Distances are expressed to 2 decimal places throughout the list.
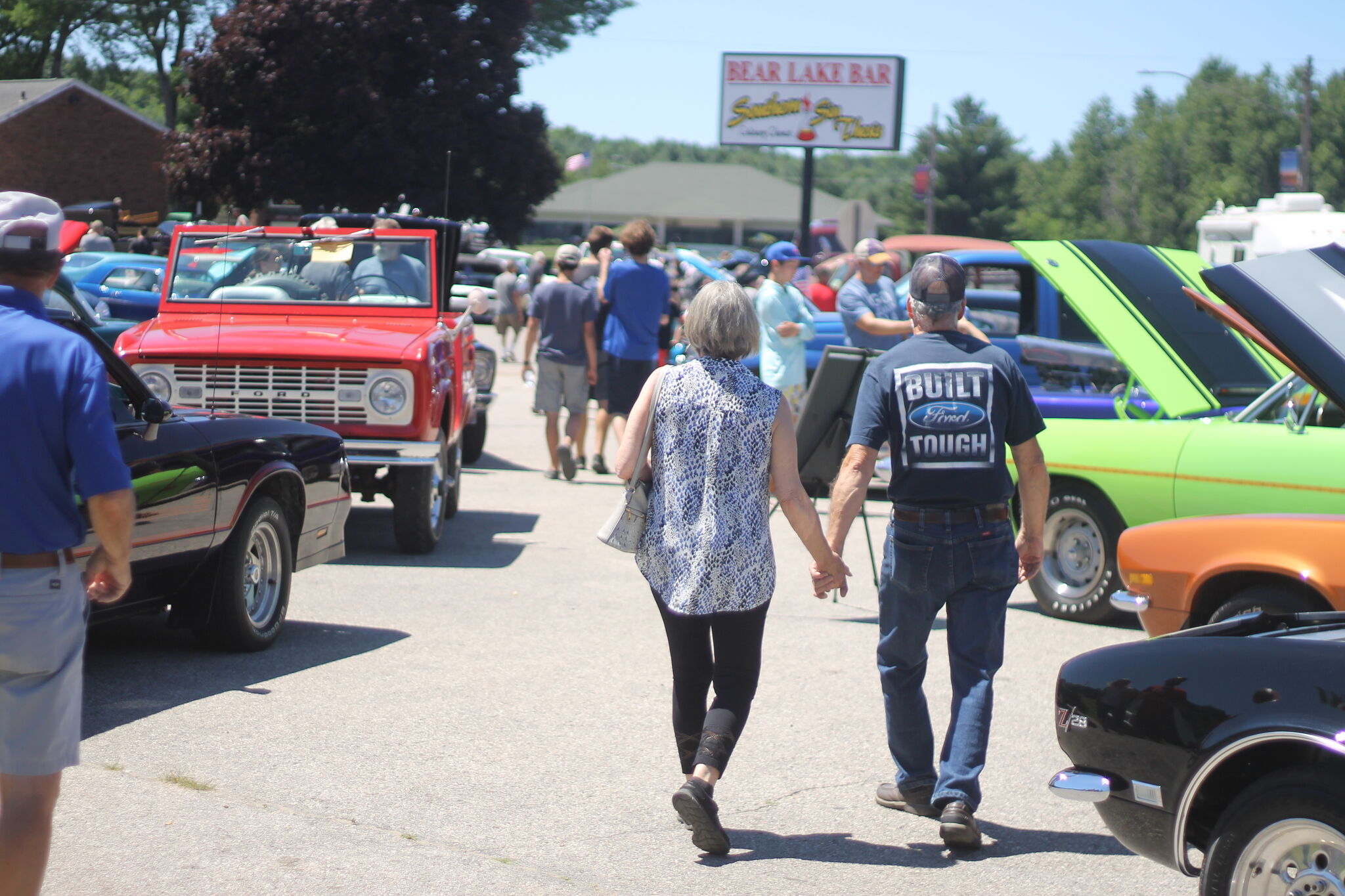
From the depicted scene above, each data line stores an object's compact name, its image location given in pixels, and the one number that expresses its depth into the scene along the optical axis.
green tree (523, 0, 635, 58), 54.91
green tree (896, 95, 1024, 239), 76.94
